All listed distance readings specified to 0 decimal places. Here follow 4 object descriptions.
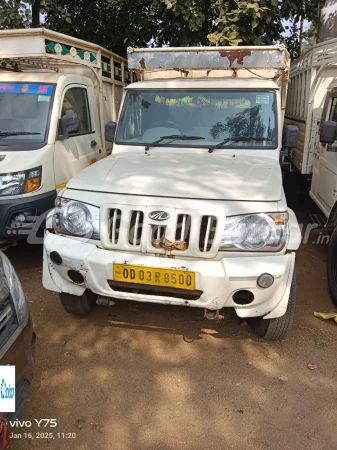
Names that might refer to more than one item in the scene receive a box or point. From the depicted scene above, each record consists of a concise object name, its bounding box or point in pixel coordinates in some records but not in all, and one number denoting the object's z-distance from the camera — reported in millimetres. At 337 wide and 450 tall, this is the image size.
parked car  1999
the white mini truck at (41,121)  4230
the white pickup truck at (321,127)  4238
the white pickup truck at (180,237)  2691
